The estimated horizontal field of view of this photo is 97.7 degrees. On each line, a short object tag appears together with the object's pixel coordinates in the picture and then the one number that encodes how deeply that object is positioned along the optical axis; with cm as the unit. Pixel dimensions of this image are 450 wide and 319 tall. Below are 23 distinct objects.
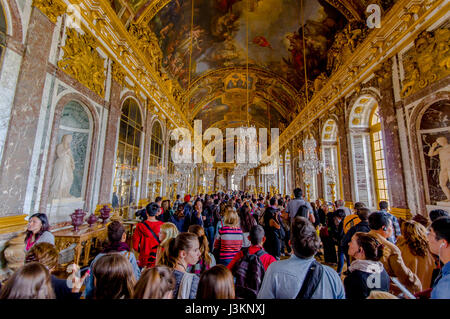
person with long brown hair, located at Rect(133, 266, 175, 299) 108
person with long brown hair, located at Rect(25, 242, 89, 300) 141
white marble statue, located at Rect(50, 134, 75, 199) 447
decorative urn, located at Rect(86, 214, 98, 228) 451
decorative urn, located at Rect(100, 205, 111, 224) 503
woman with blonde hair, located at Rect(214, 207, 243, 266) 269
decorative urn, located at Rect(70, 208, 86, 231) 419
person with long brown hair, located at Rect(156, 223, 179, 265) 237
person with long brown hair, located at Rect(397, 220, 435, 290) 203
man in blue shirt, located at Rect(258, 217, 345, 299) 125
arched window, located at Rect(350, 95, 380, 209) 764
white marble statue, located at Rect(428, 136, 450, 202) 452
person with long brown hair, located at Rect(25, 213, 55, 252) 270
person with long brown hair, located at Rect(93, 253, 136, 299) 125
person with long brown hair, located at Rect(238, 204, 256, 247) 378
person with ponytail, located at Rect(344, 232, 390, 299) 150
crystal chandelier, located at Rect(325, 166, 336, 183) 802
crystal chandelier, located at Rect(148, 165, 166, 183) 972
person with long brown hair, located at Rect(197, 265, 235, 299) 116
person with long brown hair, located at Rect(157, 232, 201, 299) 143
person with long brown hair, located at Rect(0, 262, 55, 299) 105
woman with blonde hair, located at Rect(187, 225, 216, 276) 246
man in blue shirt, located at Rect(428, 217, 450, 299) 122
